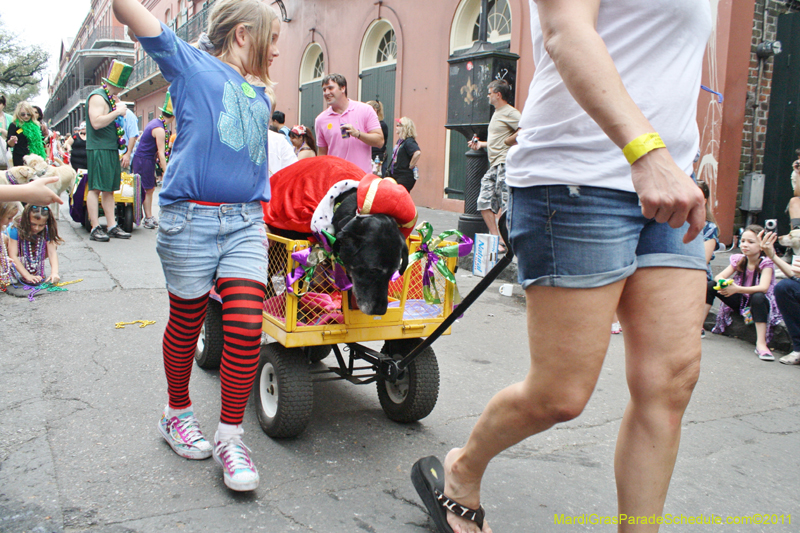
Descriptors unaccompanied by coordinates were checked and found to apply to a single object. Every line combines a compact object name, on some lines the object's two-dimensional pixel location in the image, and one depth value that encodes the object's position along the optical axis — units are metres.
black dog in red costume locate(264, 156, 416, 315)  2.36
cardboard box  6.32
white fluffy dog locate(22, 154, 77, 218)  4.88
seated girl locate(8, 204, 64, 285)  5.33
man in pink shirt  5.28
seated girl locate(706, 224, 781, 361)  4.57
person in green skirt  7.38
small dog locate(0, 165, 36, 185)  4.66
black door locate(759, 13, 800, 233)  7.63
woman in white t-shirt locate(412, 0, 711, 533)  1.59
